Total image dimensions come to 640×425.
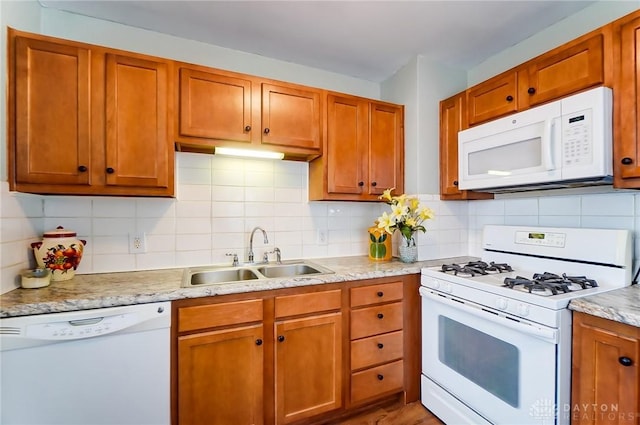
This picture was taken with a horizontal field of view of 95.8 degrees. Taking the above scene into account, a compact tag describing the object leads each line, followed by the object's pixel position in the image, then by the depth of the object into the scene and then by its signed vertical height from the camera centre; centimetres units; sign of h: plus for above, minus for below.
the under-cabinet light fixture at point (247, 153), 190 +40
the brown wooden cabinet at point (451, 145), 214 +51
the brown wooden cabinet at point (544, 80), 144 +75
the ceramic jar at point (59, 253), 151 -22
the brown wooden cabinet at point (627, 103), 130 +49
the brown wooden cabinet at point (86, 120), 141 +48
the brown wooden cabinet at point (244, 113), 171 +62
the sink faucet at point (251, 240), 209 -21
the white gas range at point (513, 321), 125 -55
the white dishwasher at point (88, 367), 116 -67
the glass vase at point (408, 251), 214 -30
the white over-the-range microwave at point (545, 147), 138 +35
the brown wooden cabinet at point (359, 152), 209 +45
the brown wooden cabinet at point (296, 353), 144 -80
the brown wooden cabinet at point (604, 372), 106 -63
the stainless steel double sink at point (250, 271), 185 -41
